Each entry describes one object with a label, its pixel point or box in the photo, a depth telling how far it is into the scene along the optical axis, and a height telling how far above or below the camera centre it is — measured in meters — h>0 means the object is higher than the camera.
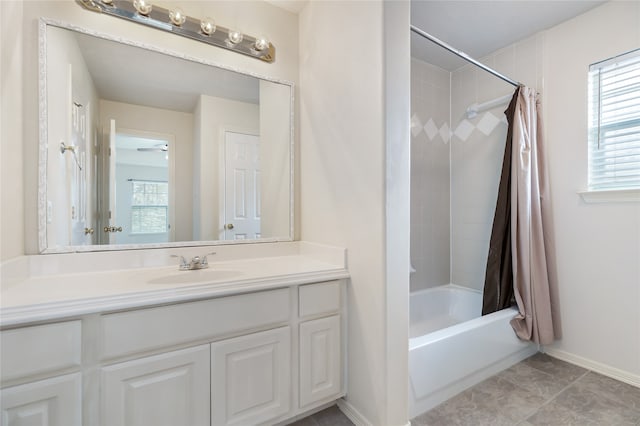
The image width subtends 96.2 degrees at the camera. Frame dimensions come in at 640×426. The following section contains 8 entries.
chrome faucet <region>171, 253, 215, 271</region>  1.50 -0.27
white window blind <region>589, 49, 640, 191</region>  1.81 +0.58
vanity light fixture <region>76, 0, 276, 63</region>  1.41 +1.02
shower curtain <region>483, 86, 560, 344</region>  2.02 -0.16
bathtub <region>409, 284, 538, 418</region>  1.52 -0.88
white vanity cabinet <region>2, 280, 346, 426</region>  0.90 -0.57
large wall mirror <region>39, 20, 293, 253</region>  1.32 +0.35
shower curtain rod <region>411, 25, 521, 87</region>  1.69 +1.01
